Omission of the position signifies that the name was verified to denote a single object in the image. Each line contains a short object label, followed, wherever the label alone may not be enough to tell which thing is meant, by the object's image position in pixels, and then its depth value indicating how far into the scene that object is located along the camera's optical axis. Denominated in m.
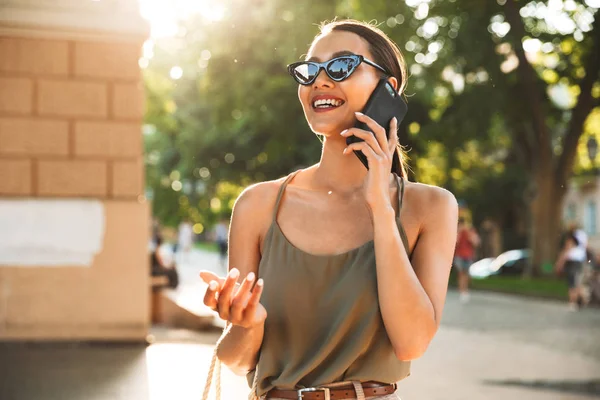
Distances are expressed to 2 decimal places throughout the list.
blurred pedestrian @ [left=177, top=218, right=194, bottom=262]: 42.53
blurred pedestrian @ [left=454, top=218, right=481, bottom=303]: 22.39
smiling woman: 2.23
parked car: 38.28
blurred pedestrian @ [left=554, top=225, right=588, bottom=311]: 19.16
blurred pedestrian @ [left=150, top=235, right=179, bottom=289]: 19.06
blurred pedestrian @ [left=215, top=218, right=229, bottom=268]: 39.81
